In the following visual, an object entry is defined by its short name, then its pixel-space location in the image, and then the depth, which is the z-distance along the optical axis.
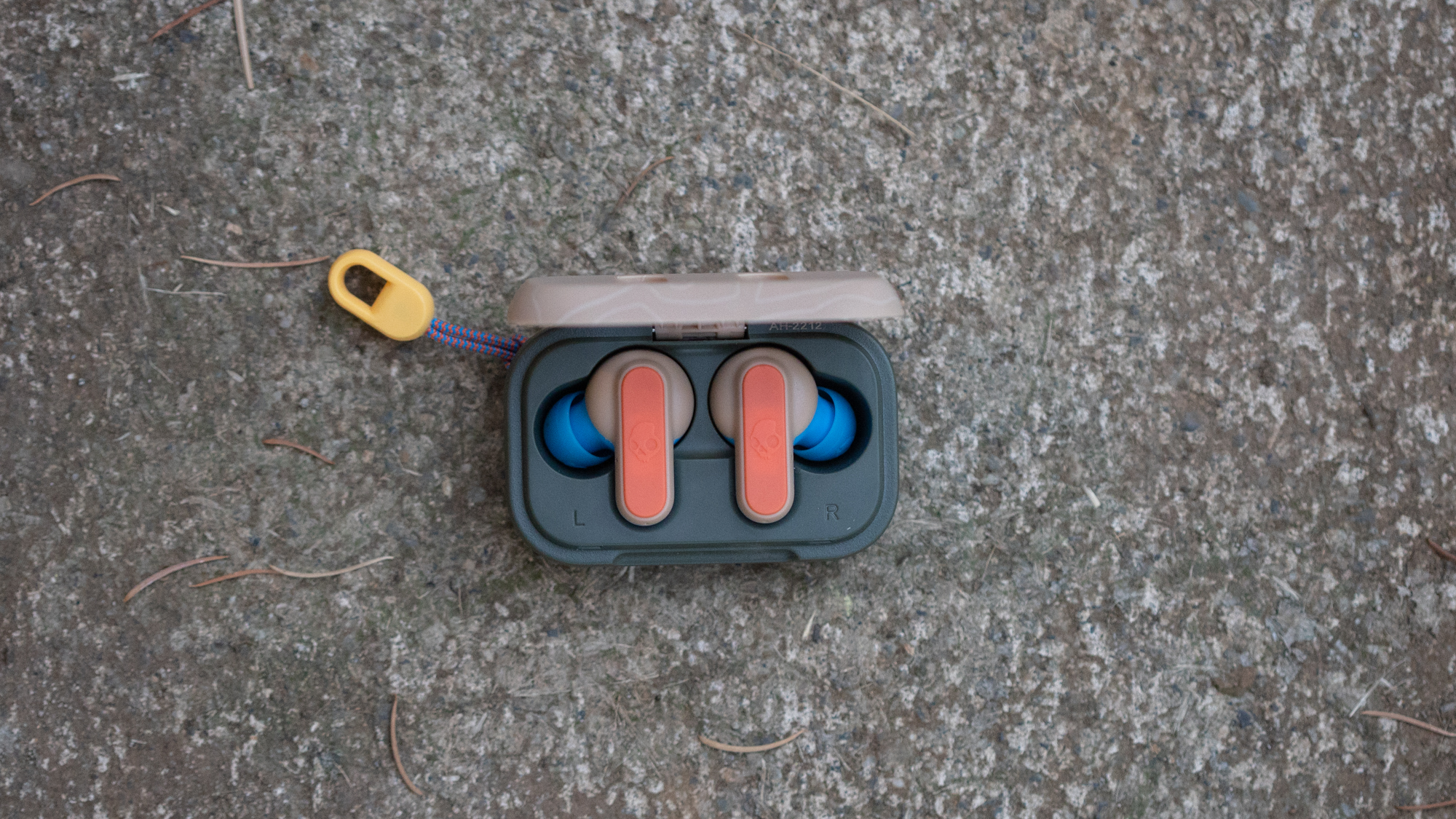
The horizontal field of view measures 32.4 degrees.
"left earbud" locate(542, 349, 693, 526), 0.39
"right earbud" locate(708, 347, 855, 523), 0.39
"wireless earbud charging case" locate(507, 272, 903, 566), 0.40
